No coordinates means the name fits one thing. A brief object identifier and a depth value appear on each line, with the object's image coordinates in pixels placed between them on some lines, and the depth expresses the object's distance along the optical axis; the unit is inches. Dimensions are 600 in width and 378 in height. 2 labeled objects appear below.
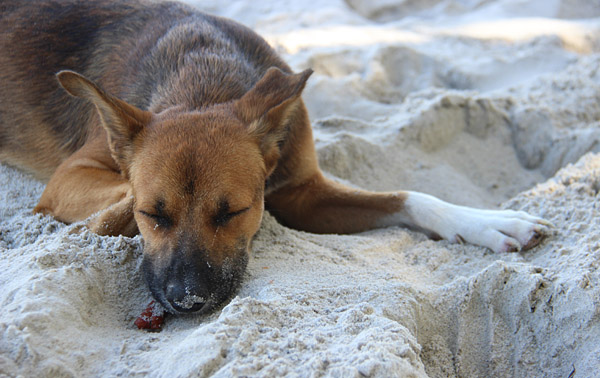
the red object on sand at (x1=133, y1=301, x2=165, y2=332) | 87.4
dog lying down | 95.9
